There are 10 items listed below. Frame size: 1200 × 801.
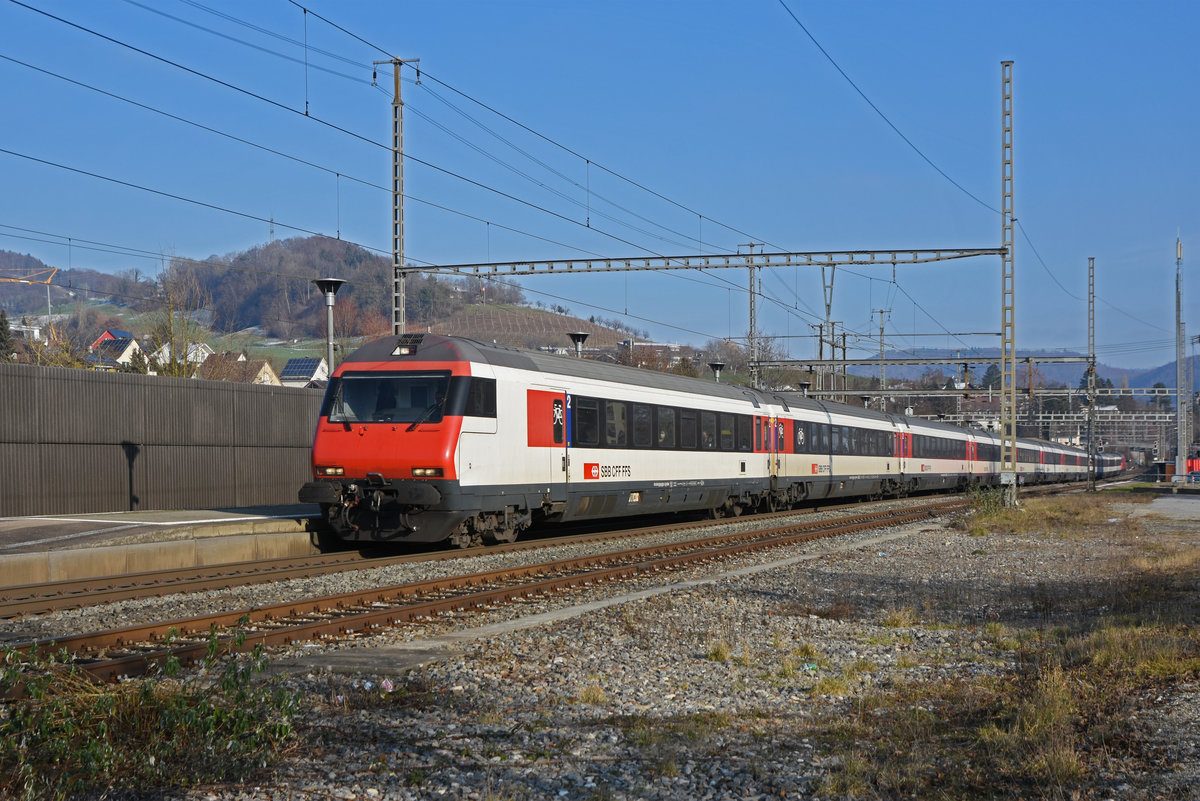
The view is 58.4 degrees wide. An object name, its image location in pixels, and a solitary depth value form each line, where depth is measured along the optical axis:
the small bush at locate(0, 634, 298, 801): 5.47
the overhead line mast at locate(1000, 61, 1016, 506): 28.25
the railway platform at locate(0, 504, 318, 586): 14.11
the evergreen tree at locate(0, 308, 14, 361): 69.31
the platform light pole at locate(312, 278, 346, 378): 22.38
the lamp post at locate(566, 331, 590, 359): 32.75
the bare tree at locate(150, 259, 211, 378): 37.62
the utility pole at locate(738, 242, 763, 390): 41.23
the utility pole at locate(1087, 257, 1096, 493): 50.67
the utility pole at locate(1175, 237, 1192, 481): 51.28
